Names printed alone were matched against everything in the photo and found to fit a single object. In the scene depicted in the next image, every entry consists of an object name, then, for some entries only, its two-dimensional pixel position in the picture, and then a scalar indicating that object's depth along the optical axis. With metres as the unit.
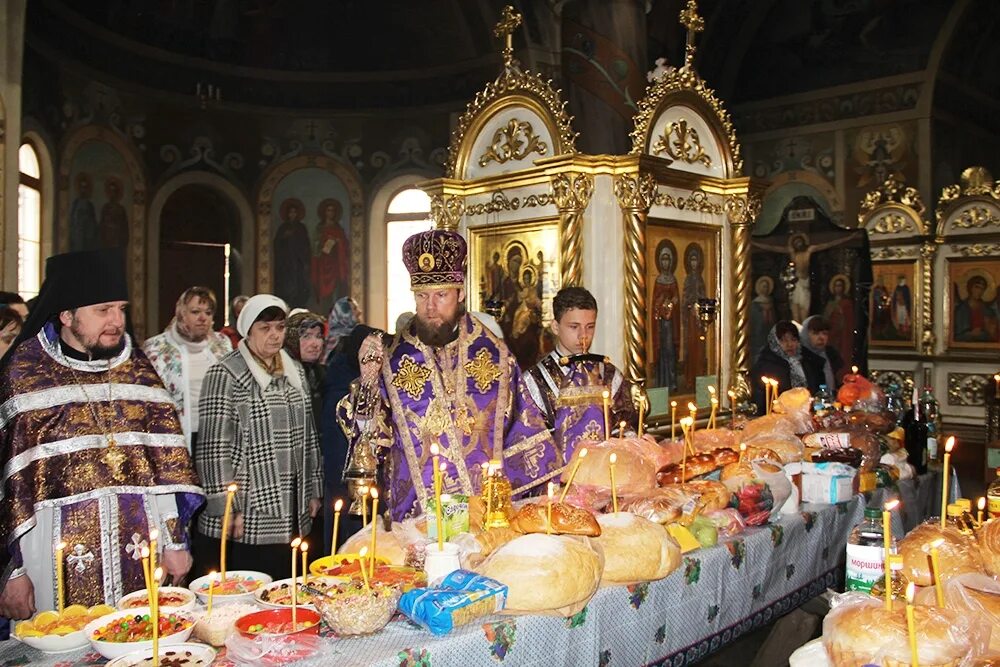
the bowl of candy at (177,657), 1.76
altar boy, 3.77
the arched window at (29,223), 8.88
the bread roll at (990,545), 2.35
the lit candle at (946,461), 2.30
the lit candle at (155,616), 1.66
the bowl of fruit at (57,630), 1.88
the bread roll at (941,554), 2.29
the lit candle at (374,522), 2.07
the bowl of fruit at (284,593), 2.06
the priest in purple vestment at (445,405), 3.12
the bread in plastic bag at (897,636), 1.63
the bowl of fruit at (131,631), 1.82
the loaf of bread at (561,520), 2.35
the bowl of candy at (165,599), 2.12
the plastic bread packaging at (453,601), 1.99
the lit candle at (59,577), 1.91
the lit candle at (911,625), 1.46
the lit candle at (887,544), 1.77
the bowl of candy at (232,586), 2.15
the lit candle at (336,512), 1.98
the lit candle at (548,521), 2.34
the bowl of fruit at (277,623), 1.90
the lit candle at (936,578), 1.68
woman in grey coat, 3.72
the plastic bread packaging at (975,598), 1.79
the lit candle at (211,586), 2.02
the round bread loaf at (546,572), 2.11
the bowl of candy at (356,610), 1.95
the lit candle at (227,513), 1.91
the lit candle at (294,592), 1.79
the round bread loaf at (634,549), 2.40
